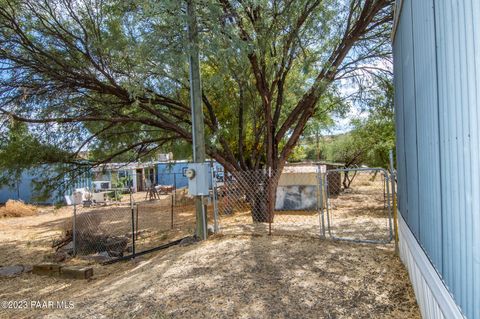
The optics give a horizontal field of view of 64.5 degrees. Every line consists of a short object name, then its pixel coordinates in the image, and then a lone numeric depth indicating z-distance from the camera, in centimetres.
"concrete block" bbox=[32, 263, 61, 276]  779
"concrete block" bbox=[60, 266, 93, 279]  735
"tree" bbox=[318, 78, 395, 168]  1122
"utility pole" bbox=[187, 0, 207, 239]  776
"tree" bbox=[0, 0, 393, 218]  749
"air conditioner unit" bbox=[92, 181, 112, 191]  2660
